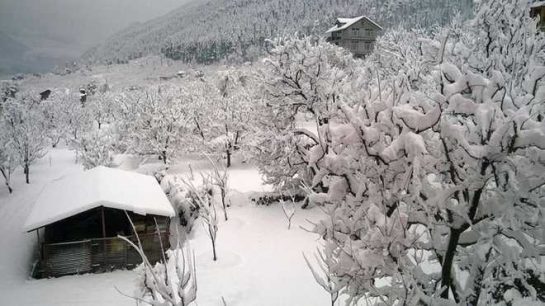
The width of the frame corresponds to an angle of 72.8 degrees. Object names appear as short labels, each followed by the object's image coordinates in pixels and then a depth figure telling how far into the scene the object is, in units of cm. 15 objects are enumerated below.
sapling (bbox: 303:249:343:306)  711
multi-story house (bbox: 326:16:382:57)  7312
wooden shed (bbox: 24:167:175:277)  1920
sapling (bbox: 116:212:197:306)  688
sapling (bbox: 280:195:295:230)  2419
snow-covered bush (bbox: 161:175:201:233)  2625
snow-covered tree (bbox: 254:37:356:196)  2191
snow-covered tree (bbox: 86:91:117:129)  7451
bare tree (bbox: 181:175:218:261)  1694
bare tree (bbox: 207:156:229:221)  2158
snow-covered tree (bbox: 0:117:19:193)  3503
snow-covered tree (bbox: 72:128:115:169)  3375
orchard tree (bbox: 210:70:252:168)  3897
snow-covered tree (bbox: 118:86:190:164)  3816
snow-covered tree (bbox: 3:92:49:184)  3809
